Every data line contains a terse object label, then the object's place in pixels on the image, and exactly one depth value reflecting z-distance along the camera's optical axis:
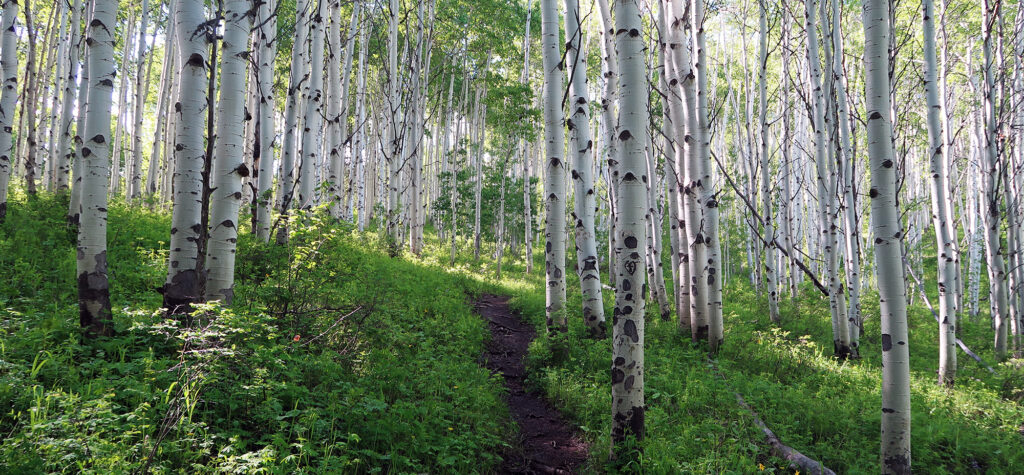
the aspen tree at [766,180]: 10.24
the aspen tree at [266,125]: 8.25
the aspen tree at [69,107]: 8.00
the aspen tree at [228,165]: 4.12
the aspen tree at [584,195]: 7.46
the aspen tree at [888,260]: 3.47
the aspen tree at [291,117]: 8.64
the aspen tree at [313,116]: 8.58
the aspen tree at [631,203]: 3.47
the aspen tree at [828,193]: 8.33
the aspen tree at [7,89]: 6.97
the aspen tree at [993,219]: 7.95
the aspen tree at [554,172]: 7.17
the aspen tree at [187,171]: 3.85
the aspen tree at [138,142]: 12.27
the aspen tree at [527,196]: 16.92
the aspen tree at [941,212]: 6.49
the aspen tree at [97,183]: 3.80
